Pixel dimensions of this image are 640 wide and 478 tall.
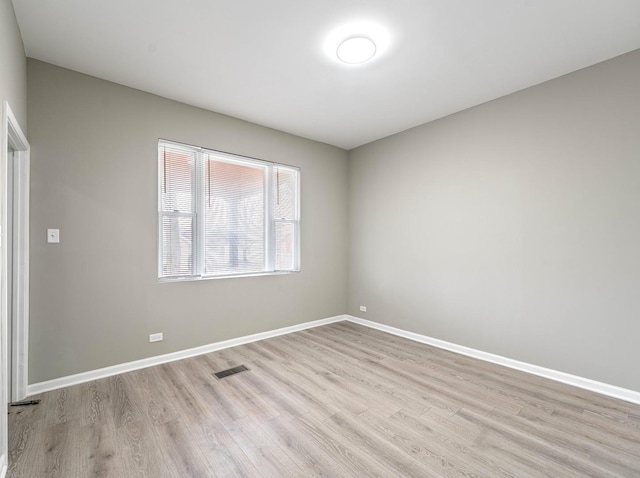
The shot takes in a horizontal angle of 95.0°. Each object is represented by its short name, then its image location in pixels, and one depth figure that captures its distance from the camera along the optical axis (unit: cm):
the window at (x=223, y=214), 336
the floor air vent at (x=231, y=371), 296
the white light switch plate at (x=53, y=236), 266
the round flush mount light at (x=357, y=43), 225
